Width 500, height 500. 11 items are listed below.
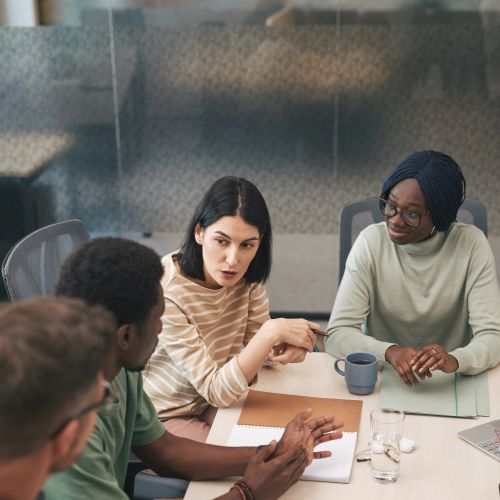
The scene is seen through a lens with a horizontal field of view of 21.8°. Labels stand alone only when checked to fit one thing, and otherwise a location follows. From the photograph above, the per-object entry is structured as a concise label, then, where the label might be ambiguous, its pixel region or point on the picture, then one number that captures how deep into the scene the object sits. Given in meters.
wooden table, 2.22
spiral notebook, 2.29
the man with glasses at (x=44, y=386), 1.56
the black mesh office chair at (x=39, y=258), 2.71
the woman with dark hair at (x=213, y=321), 2.54
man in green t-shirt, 2.12
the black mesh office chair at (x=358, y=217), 3.15
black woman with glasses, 2.80
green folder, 2.48
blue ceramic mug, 2.54
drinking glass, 2.26
